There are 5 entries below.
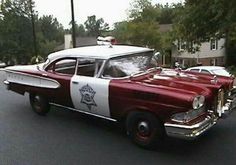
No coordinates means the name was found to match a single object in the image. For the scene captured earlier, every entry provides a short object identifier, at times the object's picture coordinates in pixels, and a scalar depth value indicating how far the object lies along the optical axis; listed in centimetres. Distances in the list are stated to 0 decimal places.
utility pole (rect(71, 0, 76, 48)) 1317
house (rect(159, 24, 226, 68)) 2792
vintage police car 322
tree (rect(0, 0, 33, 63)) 4052
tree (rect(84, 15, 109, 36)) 7486
